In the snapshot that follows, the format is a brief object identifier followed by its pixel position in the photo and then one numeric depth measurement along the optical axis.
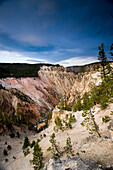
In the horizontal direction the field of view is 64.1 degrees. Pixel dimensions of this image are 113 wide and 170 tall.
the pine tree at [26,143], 21.84
